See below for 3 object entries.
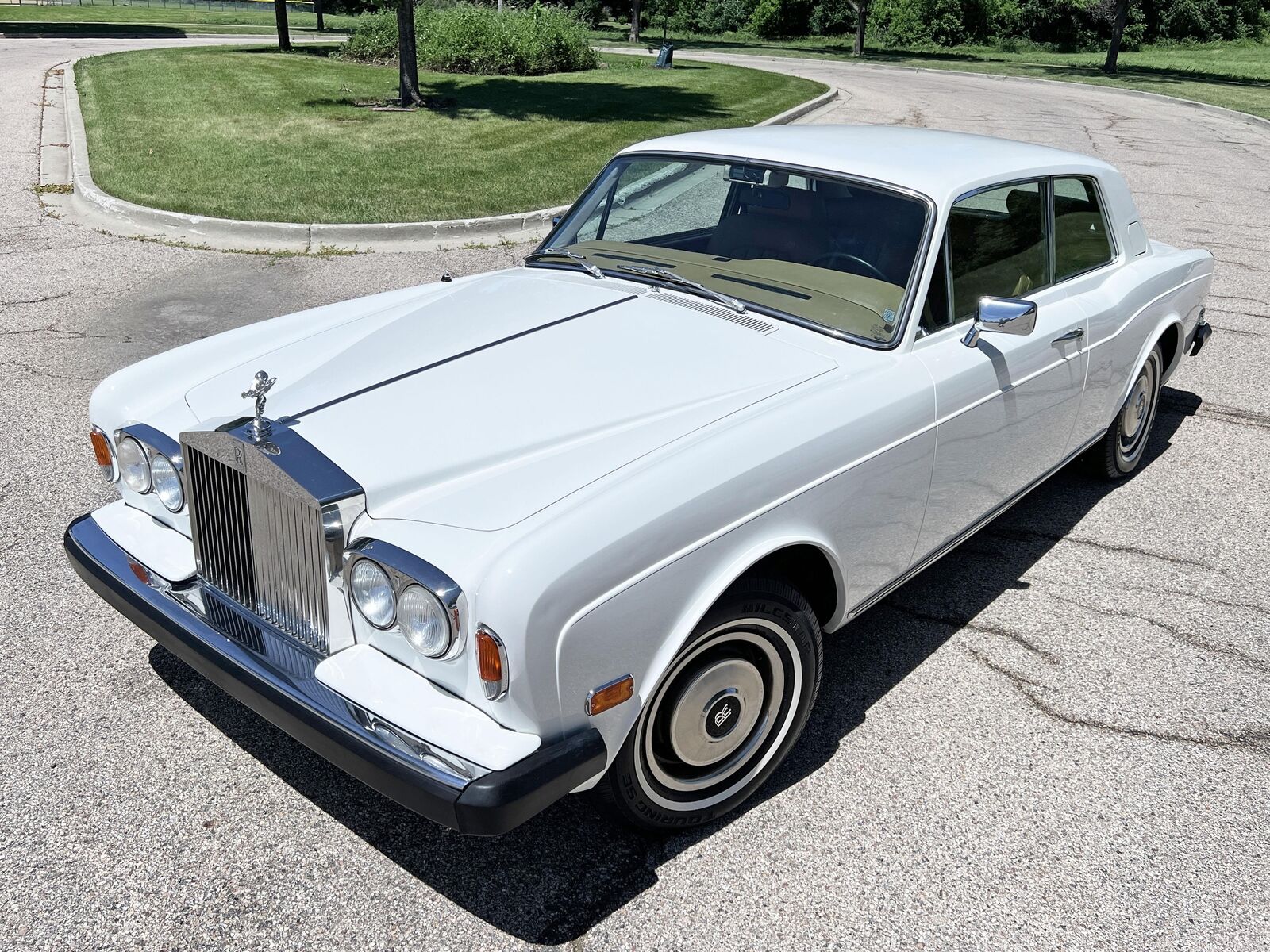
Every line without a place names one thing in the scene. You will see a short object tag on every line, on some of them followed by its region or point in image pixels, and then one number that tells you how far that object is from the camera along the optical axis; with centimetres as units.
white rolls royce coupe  239
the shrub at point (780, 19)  4278
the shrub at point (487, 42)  1970
